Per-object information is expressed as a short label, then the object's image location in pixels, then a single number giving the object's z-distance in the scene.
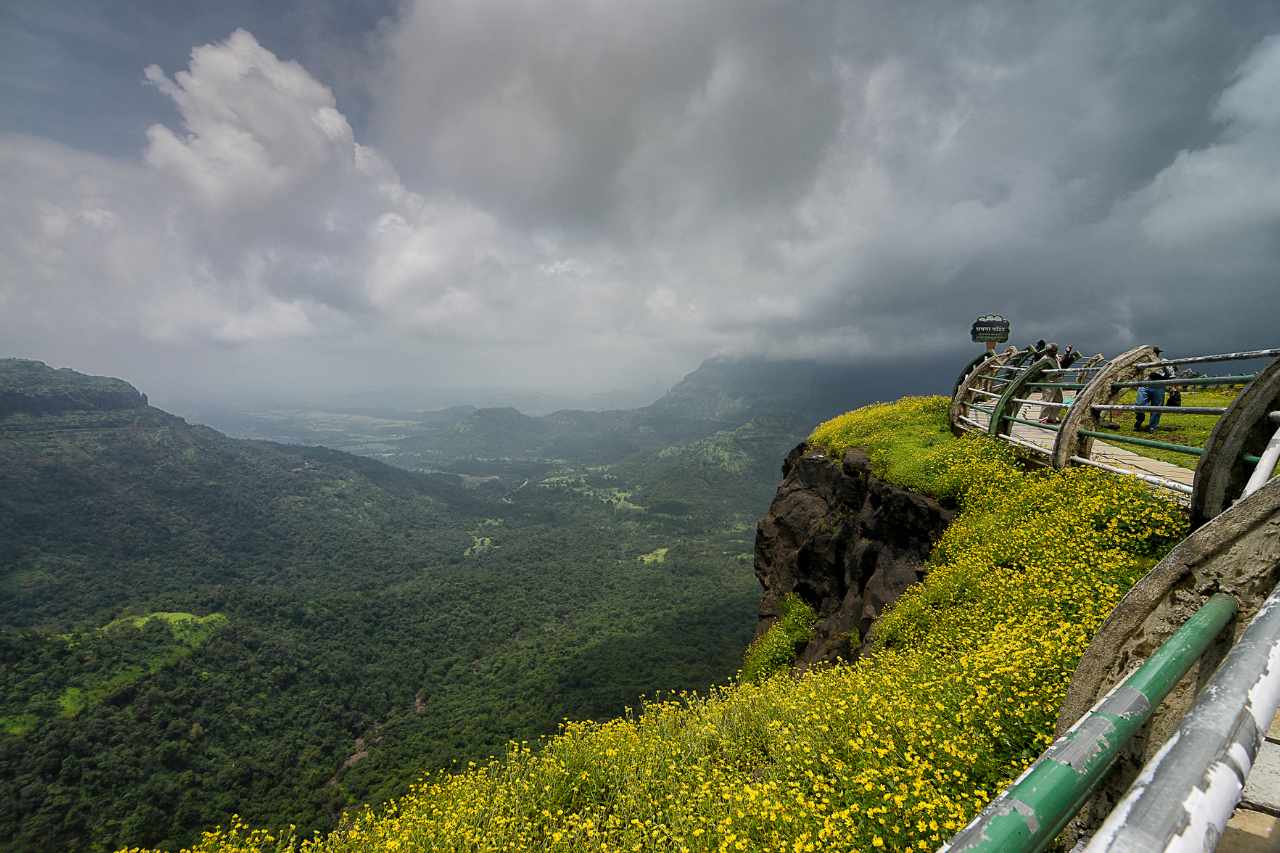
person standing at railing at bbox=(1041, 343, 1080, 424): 12.78
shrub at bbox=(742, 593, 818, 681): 15.38
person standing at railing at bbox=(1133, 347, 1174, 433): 13.62
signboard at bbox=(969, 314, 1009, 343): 16.00
